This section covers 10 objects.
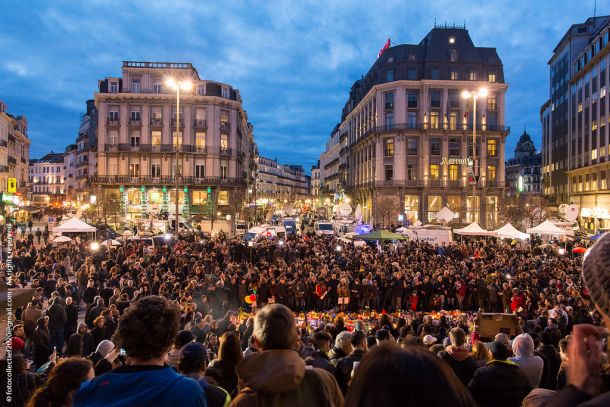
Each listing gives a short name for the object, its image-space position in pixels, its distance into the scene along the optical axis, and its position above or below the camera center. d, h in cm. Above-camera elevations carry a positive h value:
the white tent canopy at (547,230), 2447 -102
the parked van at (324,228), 4369 -176
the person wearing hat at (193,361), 391 -133
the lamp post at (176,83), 2516 +708
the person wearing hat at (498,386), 406 -159
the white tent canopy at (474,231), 2717 -124
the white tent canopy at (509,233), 2536 -125
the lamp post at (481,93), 2604 +702
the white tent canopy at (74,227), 2226 -88
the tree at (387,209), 5669 +19
